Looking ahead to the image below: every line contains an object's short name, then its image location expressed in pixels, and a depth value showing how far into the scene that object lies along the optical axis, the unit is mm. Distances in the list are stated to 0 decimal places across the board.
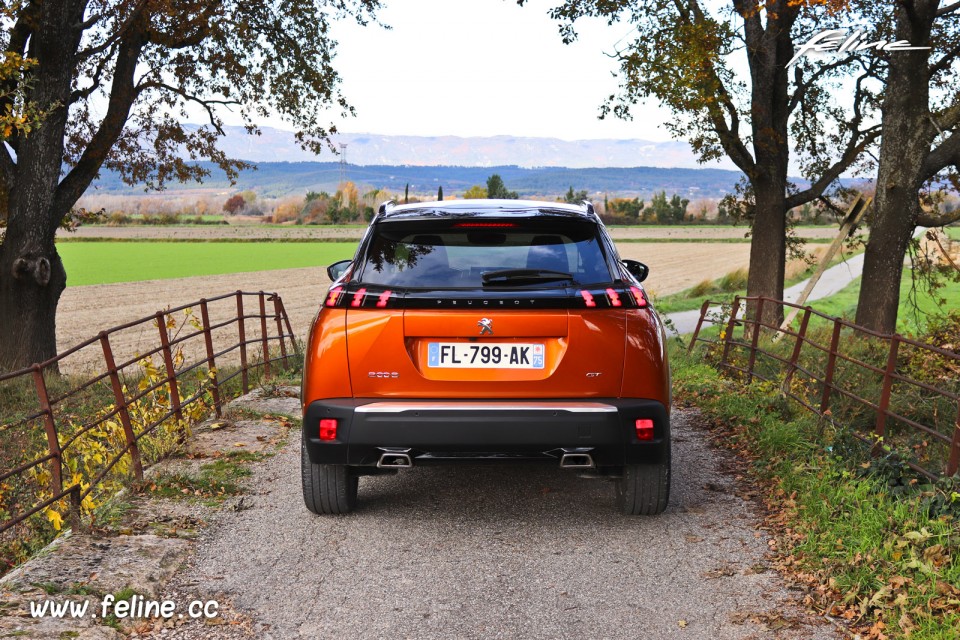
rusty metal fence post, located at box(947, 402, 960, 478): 5531
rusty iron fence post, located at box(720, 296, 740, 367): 12508
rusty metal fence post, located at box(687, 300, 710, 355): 14752
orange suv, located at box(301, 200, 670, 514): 5102
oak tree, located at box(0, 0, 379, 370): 14922
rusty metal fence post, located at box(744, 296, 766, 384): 10961
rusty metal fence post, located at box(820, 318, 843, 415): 7863
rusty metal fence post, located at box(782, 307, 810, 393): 8969
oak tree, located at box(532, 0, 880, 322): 17391
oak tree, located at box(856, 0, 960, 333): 15336
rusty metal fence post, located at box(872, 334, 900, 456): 6410
